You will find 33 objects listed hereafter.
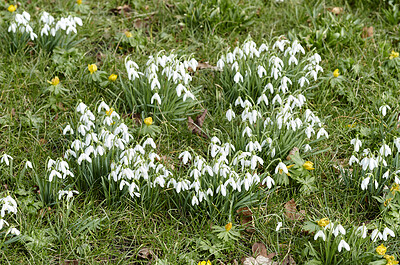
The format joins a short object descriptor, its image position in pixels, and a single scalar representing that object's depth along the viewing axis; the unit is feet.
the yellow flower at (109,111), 10.35
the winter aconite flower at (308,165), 10.32
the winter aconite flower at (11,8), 13.31
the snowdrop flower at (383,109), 11.03
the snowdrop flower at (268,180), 9.39
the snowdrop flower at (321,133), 10.57
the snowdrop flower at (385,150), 9.86
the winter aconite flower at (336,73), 12.45
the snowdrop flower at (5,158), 9.58
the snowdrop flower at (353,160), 9.98
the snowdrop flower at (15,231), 8.70
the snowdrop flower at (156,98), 10.80
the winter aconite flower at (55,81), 11.94
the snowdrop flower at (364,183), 9.49
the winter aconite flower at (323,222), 8.91
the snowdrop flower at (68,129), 10.13
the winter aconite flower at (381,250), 8.59
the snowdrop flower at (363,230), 8.56
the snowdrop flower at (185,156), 9.53
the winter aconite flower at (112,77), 12.14
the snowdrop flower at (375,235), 8.74
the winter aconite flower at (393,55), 13.34
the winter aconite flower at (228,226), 9.28
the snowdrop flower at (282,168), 9.62
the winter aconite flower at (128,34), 13.88
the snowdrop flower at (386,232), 8.76
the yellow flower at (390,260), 8.58
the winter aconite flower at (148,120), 10.98
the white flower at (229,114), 10.55
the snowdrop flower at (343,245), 8.37
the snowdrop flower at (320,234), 8.61
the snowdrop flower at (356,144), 10.22
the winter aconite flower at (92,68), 12.09
